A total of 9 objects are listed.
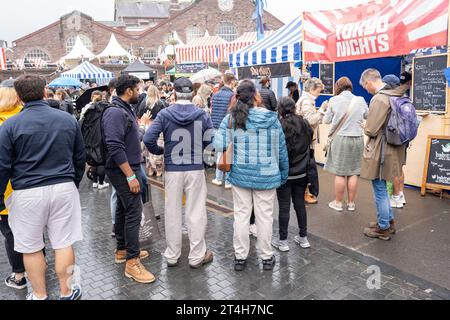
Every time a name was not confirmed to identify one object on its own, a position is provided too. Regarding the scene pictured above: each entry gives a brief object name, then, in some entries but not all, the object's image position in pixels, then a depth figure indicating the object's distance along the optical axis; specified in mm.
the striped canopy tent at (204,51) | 23781
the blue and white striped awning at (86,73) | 20344
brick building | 39750
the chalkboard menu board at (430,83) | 5871
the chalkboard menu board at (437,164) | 5844
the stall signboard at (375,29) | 5665
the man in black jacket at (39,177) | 3020
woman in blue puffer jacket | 3717
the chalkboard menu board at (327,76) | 8477
